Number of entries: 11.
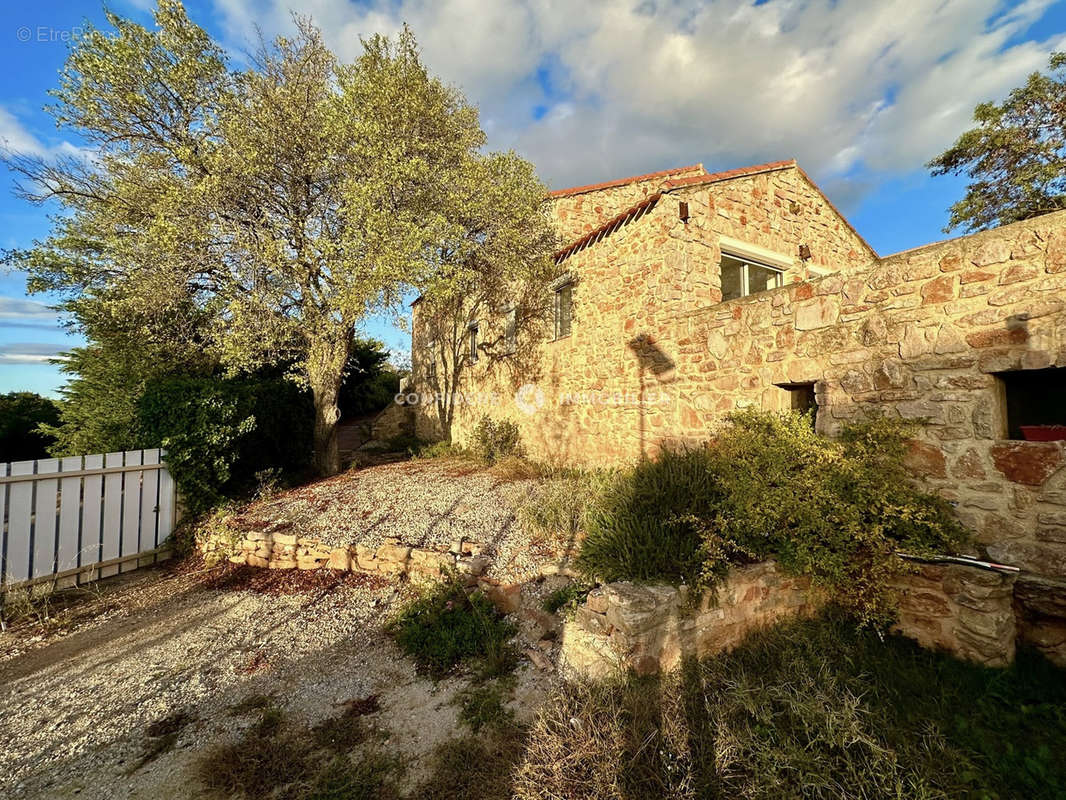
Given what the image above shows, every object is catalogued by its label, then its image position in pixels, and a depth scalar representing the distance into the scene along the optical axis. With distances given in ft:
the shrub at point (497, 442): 32.24
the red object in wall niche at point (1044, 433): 9.95
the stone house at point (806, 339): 10.32
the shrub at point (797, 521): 10.94
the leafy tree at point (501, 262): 25.13
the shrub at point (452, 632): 10.66
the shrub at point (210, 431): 18.57
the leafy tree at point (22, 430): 33.19
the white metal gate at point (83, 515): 14.10
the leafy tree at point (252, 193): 22.12
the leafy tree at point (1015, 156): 32.19
